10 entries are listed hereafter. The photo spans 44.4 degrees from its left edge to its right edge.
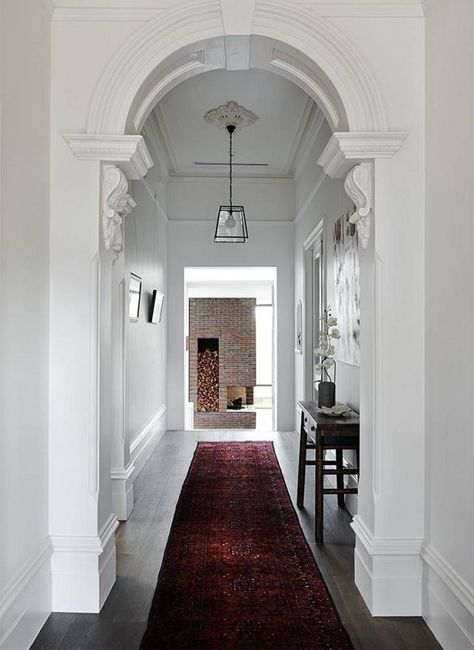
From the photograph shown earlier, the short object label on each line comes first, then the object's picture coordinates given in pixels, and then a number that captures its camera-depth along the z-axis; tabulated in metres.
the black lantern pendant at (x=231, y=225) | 6.31
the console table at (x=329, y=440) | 3.58
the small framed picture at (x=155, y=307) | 6.14
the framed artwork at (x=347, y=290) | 4.06
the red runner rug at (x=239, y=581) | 2.40
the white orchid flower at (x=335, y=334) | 4.20
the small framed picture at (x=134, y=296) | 4.70
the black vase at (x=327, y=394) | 4.14
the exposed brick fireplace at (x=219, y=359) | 13.20
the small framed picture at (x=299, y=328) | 7.12
